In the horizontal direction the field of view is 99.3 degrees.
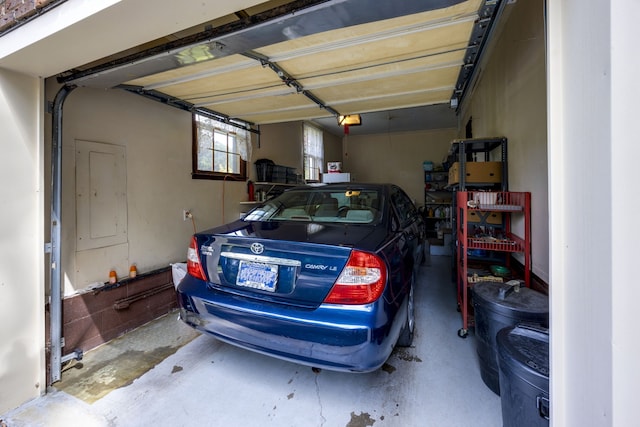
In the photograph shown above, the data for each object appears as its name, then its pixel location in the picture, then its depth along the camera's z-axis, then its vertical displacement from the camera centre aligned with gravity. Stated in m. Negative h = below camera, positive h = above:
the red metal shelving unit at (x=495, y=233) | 2.14 -0.23
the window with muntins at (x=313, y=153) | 7.05 +1.64
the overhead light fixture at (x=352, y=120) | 4.37 +1.49
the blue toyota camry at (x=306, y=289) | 1.43 -0.45
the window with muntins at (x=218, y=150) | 3.50 +0.89
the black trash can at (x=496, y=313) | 1.54 -0.60
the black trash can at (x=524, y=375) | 1.04 -0.66
